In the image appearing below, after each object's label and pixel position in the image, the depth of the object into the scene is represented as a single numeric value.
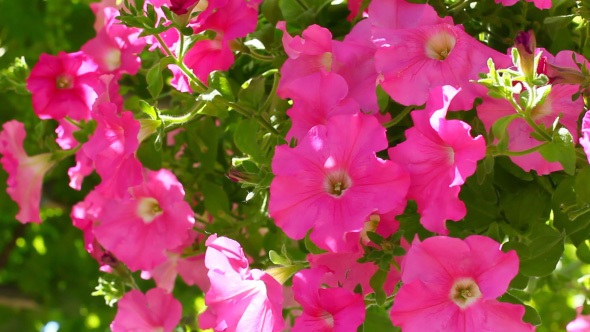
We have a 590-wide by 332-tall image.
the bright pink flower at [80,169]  0.98
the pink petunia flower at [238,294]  0.69
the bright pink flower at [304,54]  0.74
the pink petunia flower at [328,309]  0.68
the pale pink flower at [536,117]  0.67
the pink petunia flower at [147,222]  0.88
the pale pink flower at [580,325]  1.03
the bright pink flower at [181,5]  0.70
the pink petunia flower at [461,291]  0.64
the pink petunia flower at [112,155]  0.77
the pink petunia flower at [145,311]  0.92
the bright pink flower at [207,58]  0.79
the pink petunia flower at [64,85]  0.92
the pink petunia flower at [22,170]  1.02
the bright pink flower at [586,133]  0.59
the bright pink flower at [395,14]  0.73
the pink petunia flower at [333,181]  0.65
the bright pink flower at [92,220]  0.98
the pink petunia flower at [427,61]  0.68
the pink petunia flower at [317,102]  0.70
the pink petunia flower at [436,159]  0.63
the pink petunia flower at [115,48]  0.95
